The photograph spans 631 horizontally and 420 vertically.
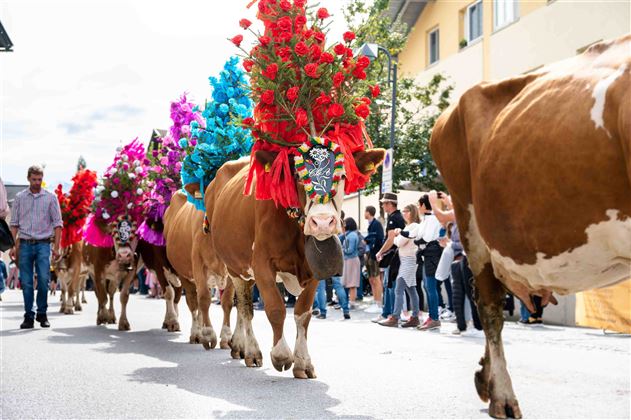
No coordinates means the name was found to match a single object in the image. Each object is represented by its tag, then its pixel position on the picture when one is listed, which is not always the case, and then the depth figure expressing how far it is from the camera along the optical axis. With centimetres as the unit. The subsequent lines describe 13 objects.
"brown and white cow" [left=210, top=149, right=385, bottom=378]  580
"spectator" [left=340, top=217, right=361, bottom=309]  1662
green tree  2381
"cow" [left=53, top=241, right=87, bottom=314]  1639
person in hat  1336
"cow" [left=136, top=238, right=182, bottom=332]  1199
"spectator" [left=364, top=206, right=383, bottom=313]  1563
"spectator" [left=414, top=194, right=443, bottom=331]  1242
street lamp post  1733
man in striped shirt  1205
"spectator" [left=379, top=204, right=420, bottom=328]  1282
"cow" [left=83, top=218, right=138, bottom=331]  1293
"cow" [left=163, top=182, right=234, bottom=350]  942
